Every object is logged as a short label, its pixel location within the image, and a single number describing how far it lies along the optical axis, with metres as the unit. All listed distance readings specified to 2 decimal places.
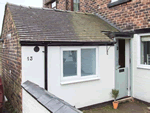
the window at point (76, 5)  11.24
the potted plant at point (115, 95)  5.86
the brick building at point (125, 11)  6.18
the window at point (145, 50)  6.30
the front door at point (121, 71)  6.66
